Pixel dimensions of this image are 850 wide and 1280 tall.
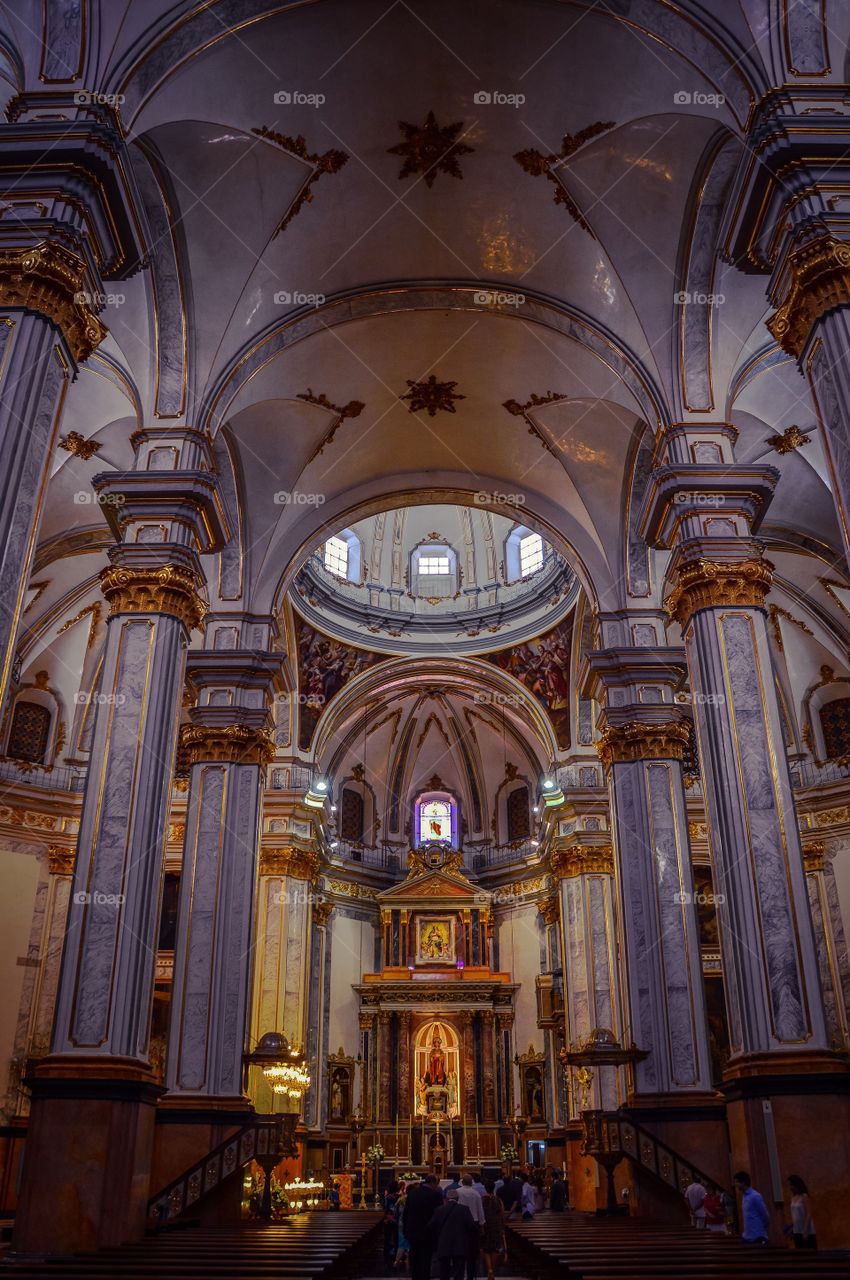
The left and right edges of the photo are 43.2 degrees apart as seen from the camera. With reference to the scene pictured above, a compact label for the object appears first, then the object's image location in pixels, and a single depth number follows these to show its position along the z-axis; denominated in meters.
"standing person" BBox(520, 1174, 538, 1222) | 16.16
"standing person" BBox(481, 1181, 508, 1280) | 11.04
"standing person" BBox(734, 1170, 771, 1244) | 8.10
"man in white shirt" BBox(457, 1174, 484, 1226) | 10.02
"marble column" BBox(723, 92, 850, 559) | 7.24
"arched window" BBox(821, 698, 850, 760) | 21.77
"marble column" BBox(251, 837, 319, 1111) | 21.28
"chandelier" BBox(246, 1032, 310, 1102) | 14.05
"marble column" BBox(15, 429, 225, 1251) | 8.45
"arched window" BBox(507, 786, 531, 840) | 30.36
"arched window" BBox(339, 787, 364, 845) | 30.48
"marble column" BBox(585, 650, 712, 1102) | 13.20
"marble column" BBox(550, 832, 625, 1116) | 20.69
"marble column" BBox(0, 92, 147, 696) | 7.04
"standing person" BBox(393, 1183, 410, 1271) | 13.94
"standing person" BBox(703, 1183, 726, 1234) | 10.06
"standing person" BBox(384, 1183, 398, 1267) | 14.56
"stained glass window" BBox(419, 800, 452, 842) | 31.61
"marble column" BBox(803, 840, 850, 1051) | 20.14
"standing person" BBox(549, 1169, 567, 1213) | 18.93
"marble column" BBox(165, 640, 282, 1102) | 13.19
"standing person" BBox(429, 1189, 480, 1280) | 8.02
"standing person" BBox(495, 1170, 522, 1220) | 15.13
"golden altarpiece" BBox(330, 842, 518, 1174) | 27.22
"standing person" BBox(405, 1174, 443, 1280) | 8.73
